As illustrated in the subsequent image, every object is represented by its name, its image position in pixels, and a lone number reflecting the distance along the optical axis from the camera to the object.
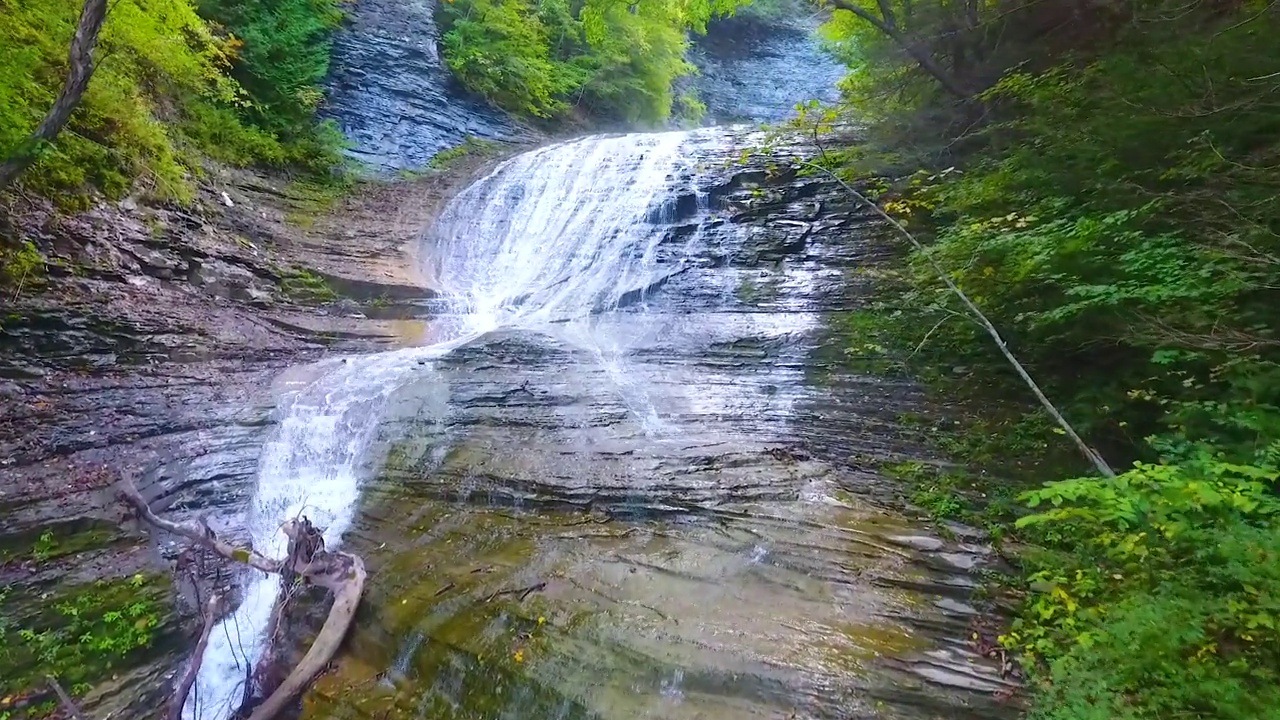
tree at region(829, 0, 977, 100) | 7.41
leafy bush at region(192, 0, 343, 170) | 11.81
